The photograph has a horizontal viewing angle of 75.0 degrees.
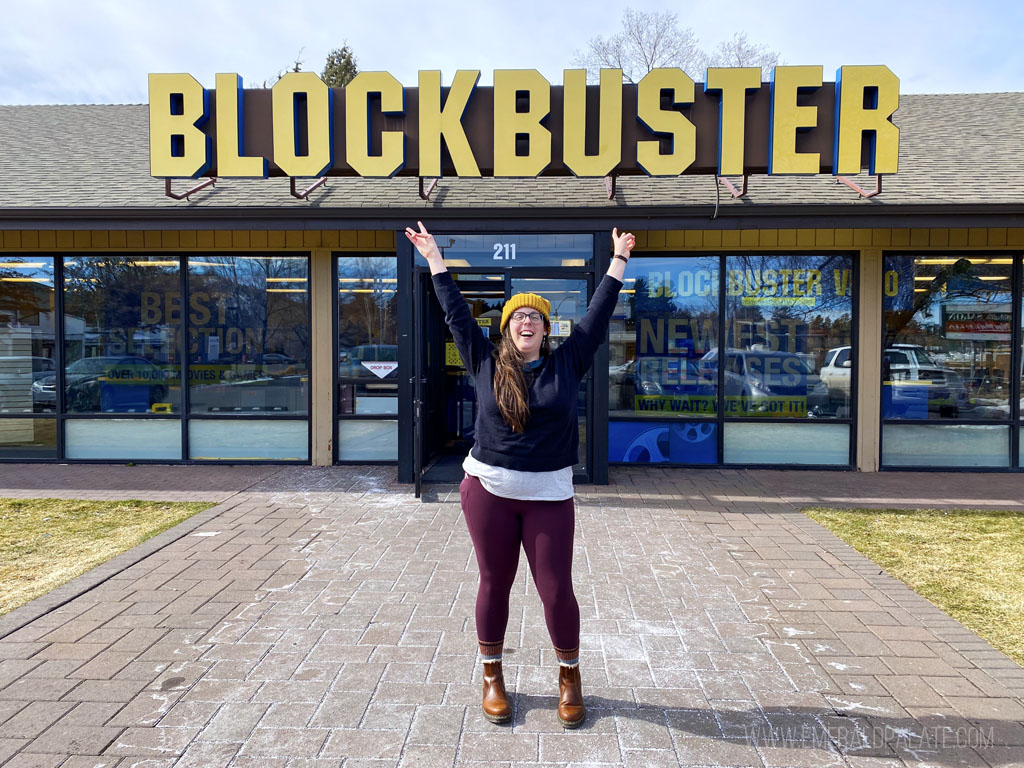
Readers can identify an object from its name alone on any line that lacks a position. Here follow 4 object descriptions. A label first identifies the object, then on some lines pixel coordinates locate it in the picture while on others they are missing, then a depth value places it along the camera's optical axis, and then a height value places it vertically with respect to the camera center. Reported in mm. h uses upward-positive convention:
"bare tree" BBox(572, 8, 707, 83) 25748 +12057
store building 8562 +360
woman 2795 -453
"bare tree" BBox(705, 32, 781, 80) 25188 +11581
